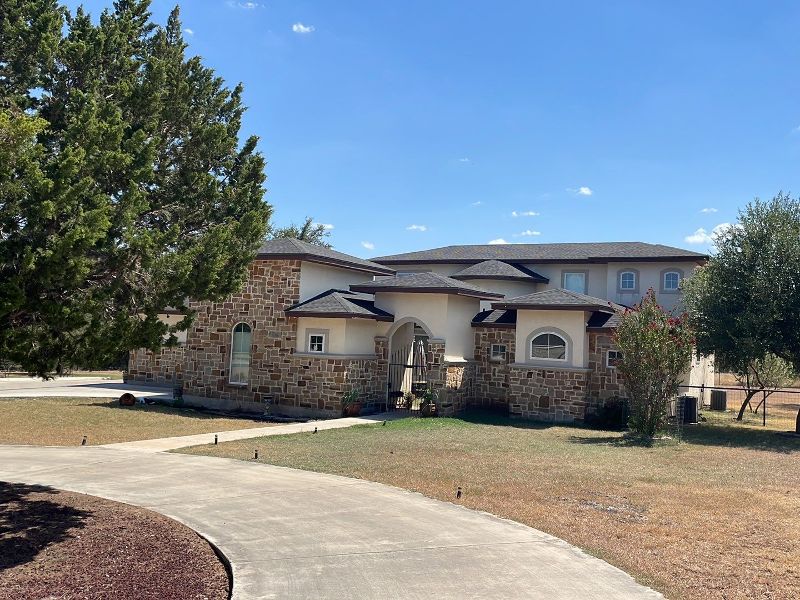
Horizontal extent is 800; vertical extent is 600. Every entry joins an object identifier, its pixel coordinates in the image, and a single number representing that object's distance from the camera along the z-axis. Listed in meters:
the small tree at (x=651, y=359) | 19.98
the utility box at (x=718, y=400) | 32.19
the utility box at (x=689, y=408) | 25.64
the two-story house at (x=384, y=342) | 24.59
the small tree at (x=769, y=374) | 28.23
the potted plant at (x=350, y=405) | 24.36
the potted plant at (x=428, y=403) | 24.41
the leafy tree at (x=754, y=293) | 22.36
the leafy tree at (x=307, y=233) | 69.50
